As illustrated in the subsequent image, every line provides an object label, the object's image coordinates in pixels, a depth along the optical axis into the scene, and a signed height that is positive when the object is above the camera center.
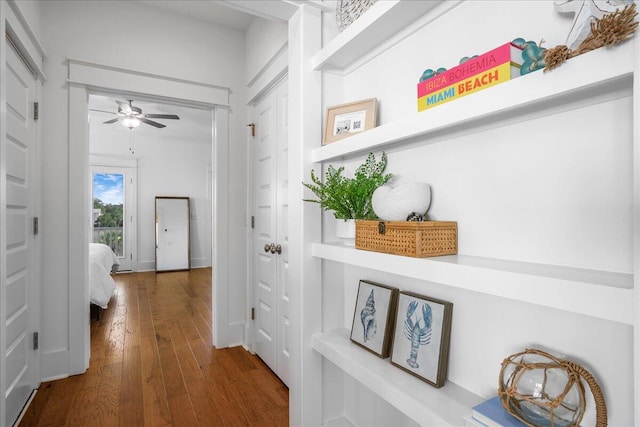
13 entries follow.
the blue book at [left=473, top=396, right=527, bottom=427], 0.75 -0.46
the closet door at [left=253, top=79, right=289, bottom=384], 2.32 -0.15
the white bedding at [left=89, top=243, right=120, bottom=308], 3.47 -0.75
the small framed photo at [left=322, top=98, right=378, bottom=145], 1.28 +0.37
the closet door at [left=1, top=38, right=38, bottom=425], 1.78 -0.18
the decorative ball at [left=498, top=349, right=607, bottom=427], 0.70 -0.38
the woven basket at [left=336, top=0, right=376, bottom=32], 1.25 +0.77
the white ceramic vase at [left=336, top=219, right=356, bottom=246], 1.35 -0.07
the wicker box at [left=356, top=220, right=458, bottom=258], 0.96 -0.07
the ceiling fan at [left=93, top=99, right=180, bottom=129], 4.22 +1.24
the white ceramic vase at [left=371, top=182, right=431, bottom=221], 1.06 +0.04
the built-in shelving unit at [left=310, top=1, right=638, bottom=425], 0.60 -0.12
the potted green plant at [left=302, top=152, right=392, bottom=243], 1.25 +0.08
